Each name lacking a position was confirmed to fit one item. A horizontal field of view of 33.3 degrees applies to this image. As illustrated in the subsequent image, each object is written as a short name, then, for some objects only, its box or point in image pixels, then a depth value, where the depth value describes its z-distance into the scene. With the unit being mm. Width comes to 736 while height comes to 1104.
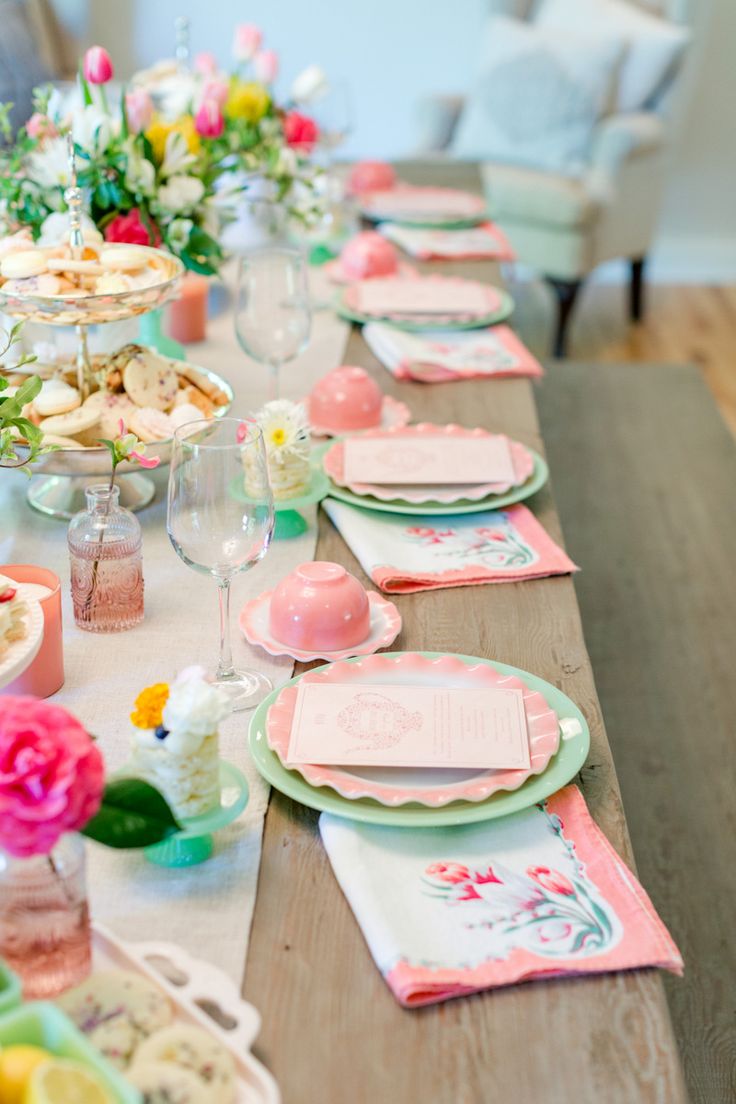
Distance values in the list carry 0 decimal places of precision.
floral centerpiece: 1592
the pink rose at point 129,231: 1592
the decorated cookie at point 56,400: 1266
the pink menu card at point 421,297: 1944
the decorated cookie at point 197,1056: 615
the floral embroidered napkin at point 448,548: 1188
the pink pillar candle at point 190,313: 1824
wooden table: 656
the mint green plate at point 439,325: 1903
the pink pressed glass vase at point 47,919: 650
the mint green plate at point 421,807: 828
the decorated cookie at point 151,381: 1306
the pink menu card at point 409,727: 872
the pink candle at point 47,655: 969
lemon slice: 539
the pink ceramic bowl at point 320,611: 1037
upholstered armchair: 3807
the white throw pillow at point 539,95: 3836
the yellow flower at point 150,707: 776
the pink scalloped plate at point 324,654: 1041
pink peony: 605
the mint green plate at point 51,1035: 562
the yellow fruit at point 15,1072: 556
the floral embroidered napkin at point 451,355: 1740
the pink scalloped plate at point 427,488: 1319
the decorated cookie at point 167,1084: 603
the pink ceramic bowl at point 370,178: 2650
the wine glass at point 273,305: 1416
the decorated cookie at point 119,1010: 634
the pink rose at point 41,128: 1672
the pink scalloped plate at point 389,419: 1498
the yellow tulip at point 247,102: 2078
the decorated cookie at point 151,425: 1258
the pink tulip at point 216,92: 1842
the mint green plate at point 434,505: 1302
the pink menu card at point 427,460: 1353
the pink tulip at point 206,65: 2104
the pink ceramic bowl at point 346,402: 1500
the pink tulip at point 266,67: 2148
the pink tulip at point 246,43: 2170
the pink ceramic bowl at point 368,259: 2107
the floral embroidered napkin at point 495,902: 724
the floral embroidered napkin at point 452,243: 2305
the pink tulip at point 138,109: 1622
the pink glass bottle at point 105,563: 1074
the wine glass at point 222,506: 910
